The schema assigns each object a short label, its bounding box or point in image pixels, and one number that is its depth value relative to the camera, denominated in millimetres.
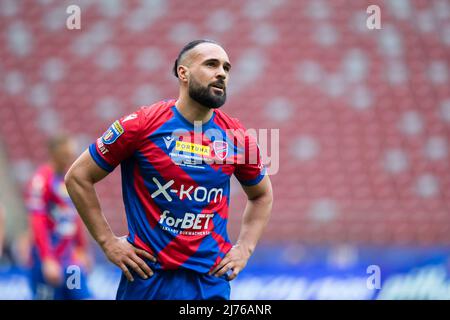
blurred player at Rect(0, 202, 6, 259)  12337
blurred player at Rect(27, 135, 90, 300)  13805
